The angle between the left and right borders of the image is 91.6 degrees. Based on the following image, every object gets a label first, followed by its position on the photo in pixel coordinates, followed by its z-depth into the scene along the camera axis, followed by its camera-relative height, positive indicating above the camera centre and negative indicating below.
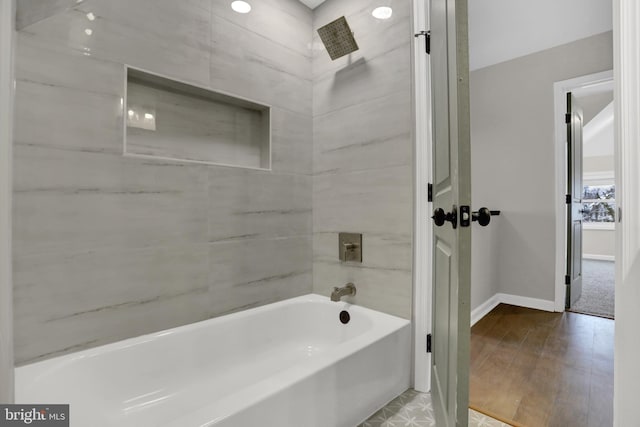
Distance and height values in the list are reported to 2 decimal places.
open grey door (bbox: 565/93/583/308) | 2.93 +0.10
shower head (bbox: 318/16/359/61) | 1.92 +1.11
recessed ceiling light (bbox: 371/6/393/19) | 1.84 +1.20
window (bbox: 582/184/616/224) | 5.42 +0.14
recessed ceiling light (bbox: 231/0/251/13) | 1.84 +1.24
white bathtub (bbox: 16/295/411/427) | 1.11 -0.72
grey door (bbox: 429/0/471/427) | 0.94 +0.00
